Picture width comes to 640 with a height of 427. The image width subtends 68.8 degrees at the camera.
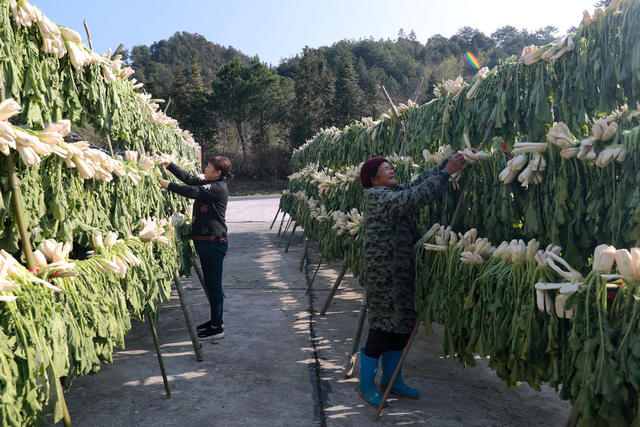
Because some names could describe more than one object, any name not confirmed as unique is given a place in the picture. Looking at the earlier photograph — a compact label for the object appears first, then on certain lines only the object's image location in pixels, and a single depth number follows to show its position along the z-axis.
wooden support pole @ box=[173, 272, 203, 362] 4.22
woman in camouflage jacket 3.35
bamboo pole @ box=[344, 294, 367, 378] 3.99
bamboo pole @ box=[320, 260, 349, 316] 5.14
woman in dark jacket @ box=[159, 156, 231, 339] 4.77
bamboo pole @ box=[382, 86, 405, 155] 4.61
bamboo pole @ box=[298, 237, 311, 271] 7.98
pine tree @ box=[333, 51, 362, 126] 34.97
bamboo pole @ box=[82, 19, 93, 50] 3.07
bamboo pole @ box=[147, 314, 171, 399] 3.49
